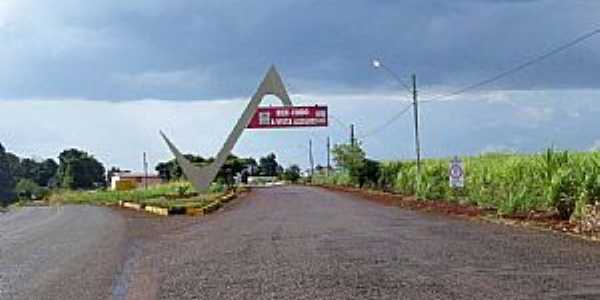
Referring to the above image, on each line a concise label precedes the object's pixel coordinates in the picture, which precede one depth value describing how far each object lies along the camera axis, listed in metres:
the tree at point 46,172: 149.62
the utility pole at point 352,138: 82.19
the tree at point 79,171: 131.88
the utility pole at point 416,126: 49.41
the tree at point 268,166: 186.50
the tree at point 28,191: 101.94
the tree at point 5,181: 99.69
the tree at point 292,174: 147.01
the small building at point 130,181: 104.55
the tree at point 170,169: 109.75
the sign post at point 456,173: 37.47
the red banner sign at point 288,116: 65.88
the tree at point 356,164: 74.62
